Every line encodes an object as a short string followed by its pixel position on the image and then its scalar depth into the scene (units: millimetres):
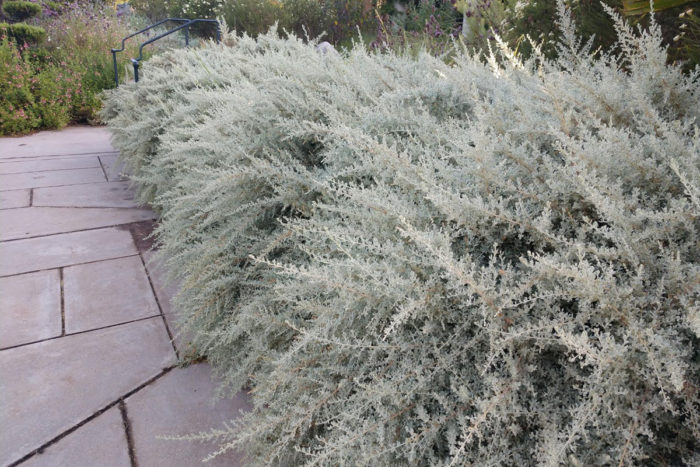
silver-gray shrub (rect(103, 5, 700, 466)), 865
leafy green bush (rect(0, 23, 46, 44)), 7426
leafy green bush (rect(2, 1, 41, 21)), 8648
